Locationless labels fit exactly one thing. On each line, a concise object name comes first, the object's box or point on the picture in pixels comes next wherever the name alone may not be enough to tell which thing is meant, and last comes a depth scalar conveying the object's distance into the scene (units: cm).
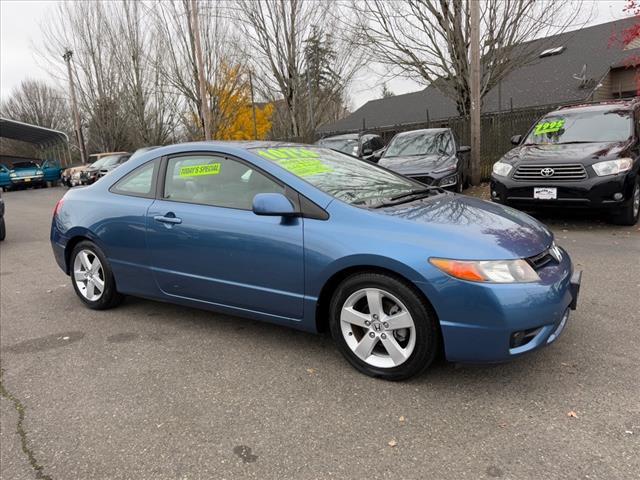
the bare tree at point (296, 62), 1927
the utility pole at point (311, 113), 2186
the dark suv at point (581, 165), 647
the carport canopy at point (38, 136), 2916
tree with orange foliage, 2119
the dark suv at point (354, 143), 1232
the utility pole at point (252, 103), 2269
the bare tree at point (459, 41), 1201
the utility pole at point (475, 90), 1031
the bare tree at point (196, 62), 2059
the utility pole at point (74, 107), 2641
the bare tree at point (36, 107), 5094
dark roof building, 1978
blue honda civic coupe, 270
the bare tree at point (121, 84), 2469
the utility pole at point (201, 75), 1625
